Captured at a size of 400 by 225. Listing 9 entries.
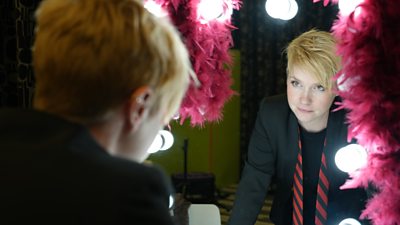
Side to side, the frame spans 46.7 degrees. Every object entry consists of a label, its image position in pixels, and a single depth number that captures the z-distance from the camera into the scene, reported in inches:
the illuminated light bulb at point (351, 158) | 41.2
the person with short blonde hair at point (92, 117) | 18.4
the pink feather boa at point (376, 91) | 36.9
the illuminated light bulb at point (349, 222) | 43.9
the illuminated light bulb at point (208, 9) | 50.0
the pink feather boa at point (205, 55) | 49.6
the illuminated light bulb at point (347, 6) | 39.6
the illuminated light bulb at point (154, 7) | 48.1
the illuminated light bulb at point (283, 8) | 48.4
